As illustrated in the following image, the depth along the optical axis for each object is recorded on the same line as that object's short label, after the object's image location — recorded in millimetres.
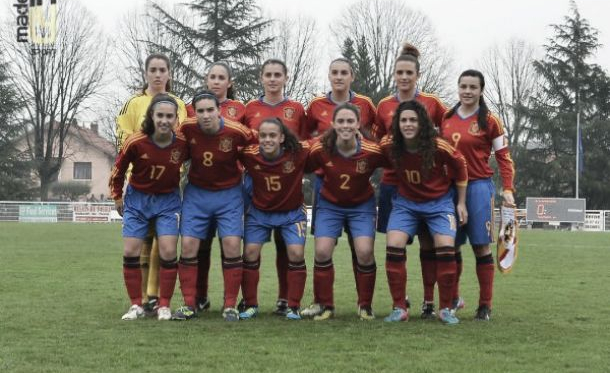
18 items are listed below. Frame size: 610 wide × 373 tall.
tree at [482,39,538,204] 49344
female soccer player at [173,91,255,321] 6730
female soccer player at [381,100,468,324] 6438
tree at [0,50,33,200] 44594
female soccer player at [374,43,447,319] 6934
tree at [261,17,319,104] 46625
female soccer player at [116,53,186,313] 7191
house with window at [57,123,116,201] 65231
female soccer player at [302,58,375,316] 7023
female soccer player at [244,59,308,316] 7164
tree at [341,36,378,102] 46719
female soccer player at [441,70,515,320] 6789
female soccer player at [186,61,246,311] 7242
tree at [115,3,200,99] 39375
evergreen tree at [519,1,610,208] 48531
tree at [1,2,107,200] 47938
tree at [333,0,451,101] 46781
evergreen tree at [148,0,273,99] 40438
